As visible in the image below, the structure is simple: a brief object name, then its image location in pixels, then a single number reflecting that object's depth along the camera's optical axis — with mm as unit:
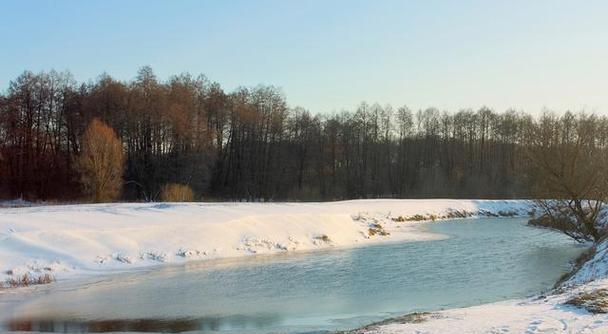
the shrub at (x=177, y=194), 45594
